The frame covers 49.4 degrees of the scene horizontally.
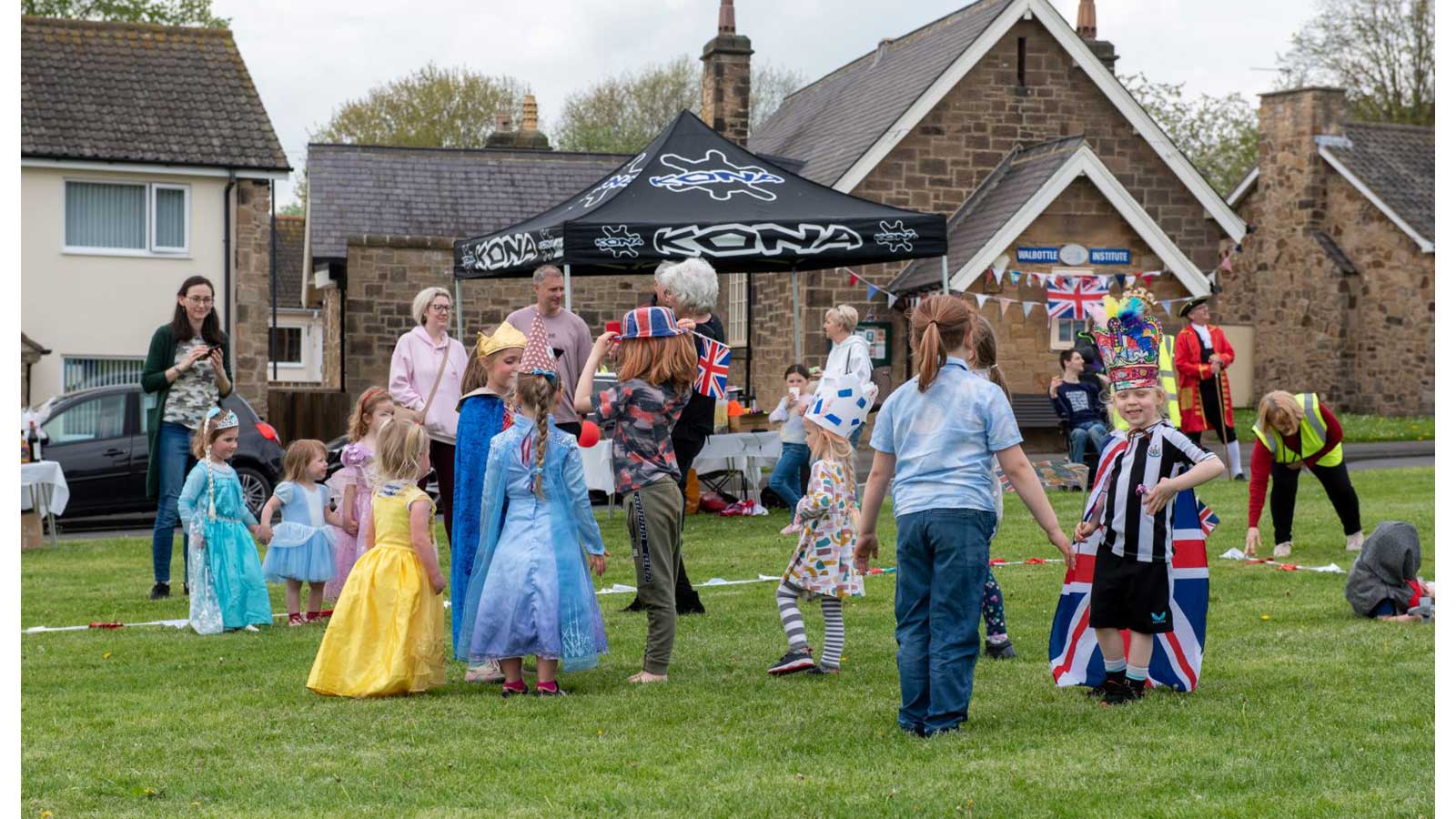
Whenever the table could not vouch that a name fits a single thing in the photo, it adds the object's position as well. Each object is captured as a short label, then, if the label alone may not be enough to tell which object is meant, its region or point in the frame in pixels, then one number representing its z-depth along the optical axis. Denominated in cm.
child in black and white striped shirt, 677
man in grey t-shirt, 958
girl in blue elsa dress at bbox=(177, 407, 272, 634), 959
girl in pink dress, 957
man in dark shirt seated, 1655
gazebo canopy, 1404
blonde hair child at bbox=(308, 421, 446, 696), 737
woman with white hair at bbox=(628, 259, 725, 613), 820
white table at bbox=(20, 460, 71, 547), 1525
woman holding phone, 1077
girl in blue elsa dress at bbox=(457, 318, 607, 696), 709
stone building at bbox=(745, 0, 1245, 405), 2591
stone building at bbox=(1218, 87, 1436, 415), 3509
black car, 1770
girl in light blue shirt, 627
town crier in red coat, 1723
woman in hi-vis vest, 1164
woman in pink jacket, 959
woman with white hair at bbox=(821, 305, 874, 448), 1071
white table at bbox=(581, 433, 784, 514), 1545
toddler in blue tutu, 973
